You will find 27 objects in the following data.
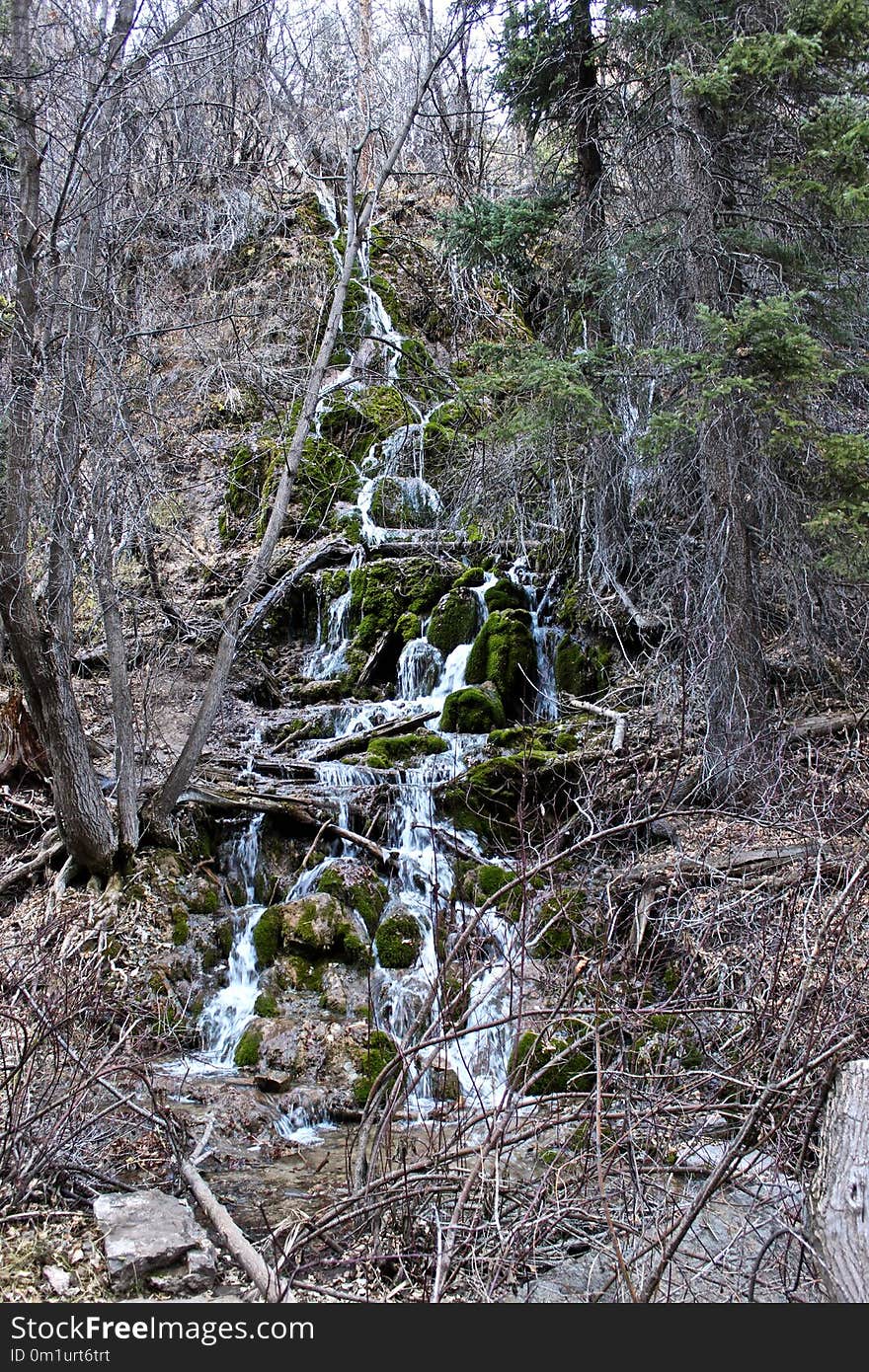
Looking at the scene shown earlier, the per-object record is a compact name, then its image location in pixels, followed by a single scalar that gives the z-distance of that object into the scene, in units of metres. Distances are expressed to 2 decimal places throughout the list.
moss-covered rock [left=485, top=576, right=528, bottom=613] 12.32
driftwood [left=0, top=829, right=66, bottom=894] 8.04
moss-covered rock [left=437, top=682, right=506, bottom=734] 10.77
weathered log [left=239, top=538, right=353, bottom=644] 13.58
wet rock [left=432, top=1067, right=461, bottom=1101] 6.32
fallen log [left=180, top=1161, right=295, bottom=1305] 3.45
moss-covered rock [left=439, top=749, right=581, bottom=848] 8.96
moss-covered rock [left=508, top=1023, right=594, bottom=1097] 5.68
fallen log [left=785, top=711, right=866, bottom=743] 8.64
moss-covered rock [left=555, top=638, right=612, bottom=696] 11.43
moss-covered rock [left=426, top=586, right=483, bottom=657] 12.28
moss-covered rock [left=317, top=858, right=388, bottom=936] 8.00
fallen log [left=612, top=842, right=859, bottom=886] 6.72
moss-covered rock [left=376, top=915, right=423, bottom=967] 7.71
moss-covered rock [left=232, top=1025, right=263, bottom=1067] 6.84
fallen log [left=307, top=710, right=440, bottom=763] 10.55
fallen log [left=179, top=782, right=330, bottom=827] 8.91
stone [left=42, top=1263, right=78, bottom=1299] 3.60
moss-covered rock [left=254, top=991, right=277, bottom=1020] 7.22
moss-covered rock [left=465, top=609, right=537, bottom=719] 11.37
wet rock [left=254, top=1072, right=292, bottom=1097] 6.46
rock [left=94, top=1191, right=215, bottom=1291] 3.79
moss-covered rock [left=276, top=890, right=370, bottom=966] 7.69
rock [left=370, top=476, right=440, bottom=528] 14.70
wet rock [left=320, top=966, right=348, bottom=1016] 7.26
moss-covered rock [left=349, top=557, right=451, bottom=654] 12.93
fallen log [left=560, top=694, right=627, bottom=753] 9.23
